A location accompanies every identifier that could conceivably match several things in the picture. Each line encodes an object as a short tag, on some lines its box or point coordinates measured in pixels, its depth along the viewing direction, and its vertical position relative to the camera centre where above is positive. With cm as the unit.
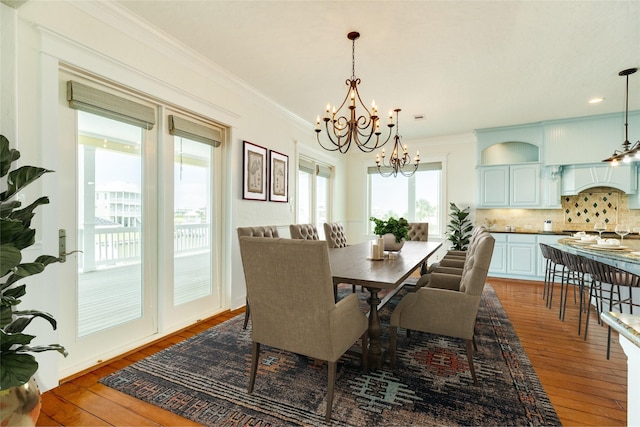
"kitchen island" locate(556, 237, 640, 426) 74 -38
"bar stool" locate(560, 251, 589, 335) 282 -53
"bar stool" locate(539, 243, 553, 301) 369 -52
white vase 321 -36
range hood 465 +56
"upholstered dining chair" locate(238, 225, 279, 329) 284 -23
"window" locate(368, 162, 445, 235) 613 +32
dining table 192 -45
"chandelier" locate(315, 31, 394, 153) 238 +76
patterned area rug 168 -117
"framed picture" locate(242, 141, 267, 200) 366 +49
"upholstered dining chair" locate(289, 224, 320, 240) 361 -27
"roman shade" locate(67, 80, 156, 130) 212 +82
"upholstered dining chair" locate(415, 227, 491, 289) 289 -65
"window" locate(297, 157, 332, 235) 532 +35
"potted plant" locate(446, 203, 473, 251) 561 -34
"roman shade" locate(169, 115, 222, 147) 287 +83
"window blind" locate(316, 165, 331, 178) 587 +82
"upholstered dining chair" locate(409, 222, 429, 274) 479 -35
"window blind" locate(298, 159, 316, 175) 516 +80
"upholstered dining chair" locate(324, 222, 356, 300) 407 -35
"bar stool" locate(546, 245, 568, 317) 337 -53
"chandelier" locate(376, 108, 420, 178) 610 +92
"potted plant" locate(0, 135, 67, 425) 119 -42
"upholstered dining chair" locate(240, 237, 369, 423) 160 -54
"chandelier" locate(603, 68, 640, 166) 301 +63
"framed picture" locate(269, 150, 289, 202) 420 +50
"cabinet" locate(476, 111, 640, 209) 468 +86
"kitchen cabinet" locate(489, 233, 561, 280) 501 -79
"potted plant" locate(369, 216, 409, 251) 318 -23
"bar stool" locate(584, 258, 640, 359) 254 -58
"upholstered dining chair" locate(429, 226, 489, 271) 349 -62
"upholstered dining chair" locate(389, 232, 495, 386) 198 -68
